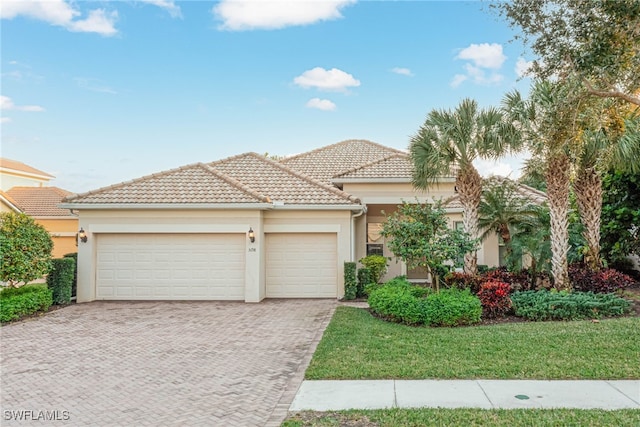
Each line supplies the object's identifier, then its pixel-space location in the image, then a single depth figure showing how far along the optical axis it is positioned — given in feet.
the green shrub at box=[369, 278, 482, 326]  31.81
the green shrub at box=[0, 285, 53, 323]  36.01
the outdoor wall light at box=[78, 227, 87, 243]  45.52
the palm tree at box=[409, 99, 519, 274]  40.37
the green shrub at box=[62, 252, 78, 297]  45.92
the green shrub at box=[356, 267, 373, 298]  47.09
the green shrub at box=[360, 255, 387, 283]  47.80
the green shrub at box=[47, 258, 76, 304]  43.73
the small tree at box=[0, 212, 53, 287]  37.50
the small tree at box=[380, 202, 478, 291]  35.88
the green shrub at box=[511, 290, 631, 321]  33.19
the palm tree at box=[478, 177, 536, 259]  48.52
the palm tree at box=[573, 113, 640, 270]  38.01
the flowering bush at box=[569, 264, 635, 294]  38.06
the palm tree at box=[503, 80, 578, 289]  36.35
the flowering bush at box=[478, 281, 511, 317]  34.81
